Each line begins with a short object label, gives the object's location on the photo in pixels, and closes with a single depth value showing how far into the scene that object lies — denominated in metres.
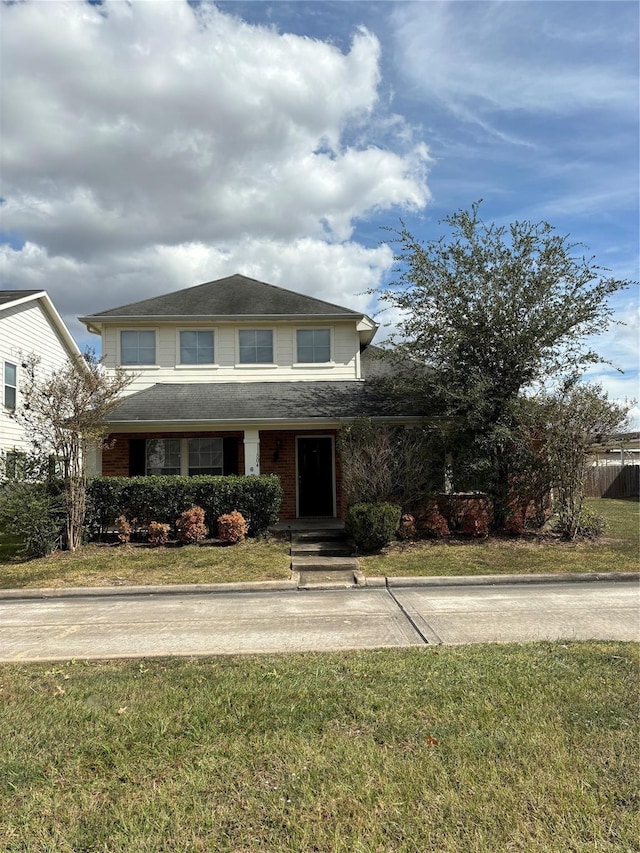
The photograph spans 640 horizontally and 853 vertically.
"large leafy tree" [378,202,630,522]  12.36
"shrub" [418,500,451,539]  12.01
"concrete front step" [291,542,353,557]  10.99
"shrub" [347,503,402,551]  10.74
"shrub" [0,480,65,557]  10.39
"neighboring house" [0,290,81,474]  17.34
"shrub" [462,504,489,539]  11.99
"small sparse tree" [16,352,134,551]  10.84
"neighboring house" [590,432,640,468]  11.88
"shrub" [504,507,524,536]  12.30
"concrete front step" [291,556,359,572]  9.98
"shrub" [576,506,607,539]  12.09
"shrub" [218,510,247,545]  11.37
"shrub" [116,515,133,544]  11.55
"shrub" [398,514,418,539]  11.74
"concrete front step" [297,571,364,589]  8.84
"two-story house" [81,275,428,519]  14.16
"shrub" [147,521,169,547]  11.41
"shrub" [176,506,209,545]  11.44
